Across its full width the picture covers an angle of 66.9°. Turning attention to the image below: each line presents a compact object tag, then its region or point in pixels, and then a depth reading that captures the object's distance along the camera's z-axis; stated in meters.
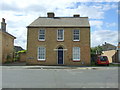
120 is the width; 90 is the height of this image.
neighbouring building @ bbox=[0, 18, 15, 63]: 15.75
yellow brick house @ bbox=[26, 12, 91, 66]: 14.04
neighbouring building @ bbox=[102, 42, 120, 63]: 18.45
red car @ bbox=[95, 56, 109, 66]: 13.91
